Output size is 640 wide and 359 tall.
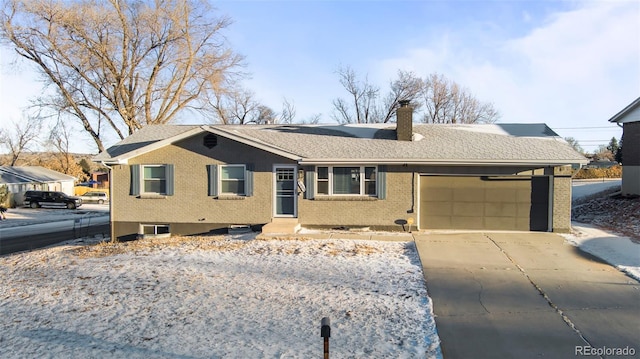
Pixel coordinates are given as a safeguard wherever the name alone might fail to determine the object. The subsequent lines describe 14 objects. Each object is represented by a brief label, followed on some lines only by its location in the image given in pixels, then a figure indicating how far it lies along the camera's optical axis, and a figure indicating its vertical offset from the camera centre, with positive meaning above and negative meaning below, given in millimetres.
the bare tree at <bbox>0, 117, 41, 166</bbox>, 59344 +3665
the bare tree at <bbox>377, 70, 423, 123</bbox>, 44094 +8390
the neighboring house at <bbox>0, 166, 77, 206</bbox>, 39344 -1368
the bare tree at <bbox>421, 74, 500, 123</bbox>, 46438 +7155
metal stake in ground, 4246 -1697
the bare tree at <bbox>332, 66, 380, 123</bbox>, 45406 +6687
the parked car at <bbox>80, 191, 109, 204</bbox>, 44500 -3244
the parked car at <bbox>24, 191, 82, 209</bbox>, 36750 -2920
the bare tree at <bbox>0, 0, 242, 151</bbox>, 29047 +8910
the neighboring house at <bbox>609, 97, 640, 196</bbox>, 20991 +1156
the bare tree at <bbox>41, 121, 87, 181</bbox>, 63156 +550
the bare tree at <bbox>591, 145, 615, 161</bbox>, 63688 +2914
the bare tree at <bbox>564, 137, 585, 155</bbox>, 68950 +4432
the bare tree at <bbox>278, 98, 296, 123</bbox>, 51731 +6413
